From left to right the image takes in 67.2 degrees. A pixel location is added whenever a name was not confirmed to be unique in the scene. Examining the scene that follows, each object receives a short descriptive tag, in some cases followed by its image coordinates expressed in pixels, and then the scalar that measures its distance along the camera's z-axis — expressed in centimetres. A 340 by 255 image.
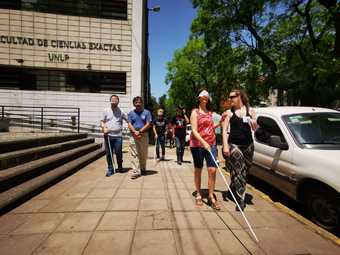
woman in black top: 417
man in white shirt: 646
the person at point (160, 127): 944
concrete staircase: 433
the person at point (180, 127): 853
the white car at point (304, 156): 356
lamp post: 1973
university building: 1439
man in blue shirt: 629
